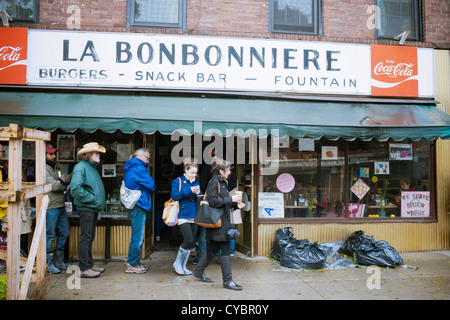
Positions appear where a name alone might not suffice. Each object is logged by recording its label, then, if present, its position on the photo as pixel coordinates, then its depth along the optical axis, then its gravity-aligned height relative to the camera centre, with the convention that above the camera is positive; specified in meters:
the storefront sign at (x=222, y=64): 6.14 +1.94
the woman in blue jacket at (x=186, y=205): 5.22 -0.54
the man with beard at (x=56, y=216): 5.25 -0.70
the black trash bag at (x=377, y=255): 5.73 -1.43
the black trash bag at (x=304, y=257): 5.65 -1.43
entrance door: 6.62 -0.47
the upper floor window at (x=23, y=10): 6.36 +2.95
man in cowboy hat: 4.99 -0.41
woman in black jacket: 4.62 -0.64
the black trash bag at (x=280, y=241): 6.05 -1.25
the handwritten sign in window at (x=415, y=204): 6.93 -0.70
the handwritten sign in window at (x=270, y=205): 6.58 -0.68
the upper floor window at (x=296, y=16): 6.86 +3.05
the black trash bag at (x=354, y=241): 6.01 -1.26
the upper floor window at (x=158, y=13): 6.55 +2.99
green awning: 5.17 +0.86
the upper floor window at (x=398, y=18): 7.11 +3.14
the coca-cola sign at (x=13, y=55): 6.03 +2.01
